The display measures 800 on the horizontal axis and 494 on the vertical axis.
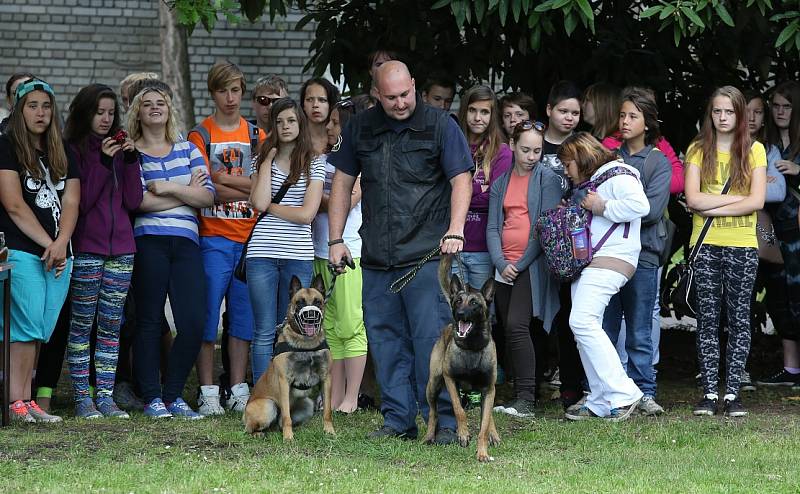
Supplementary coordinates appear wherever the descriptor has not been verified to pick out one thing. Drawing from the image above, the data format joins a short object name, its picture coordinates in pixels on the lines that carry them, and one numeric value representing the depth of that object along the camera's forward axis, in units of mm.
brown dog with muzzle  14602
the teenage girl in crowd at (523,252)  16531
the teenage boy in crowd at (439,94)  18594
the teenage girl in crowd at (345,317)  16797
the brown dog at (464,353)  13594
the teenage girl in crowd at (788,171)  18031
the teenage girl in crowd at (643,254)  16656
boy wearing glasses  17984
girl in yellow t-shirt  16328
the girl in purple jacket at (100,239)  15867
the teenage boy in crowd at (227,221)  16812
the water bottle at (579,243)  15914
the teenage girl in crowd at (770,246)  17734
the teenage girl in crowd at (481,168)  16969
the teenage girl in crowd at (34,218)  15297
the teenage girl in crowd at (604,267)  15852
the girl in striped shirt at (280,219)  16203
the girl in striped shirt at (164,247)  16219
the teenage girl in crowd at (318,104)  16906
